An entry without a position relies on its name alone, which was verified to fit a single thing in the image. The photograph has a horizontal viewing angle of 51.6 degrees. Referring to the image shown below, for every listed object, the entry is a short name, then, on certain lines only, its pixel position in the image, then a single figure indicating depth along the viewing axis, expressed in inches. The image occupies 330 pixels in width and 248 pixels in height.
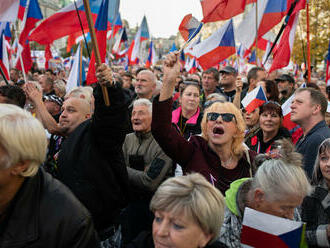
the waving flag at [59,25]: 211.5
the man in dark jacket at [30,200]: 57.9
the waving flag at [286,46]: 229.5
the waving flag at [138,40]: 485.3
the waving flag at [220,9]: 206.8
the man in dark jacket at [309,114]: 135.7
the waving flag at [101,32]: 157.6
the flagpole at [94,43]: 77.9
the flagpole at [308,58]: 209.7
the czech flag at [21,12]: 283.0
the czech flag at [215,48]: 248.5
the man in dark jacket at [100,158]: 84.5
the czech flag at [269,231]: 70.0
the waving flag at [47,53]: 422.5
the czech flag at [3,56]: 253.3
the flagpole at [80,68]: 273.2
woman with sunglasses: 98.8
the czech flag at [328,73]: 237.3
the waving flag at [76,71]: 271.1
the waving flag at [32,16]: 271.4
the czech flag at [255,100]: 183.0
